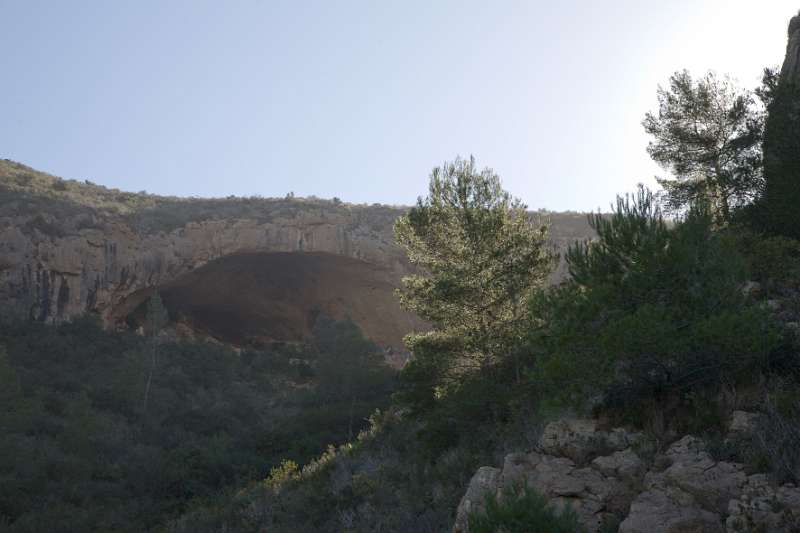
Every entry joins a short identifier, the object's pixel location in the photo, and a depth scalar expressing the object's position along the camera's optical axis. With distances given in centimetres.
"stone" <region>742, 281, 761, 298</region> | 1324
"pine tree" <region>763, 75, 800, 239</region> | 1605
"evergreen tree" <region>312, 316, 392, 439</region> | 3366
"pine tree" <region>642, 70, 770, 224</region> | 1956
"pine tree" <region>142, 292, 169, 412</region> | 3567
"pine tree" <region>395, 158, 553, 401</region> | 1705
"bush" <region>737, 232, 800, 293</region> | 1388
